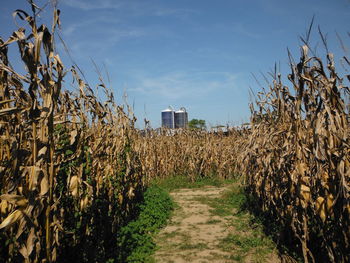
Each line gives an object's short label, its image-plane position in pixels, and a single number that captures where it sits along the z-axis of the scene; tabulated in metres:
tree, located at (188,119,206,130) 58.59
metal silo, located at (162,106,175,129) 40.31
